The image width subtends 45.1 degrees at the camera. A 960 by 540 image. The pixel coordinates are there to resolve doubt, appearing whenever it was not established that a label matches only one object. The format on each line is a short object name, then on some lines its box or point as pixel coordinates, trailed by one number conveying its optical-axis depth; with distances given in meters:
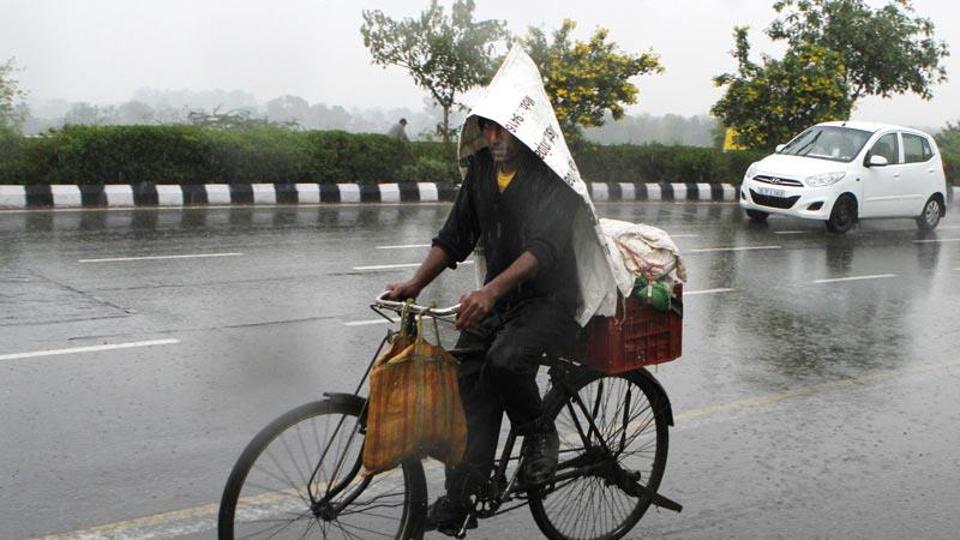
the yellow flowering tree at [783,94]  25.27
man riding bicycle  3.71
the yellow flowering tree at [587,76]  22.42
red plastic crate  4.01
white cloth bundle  4.04
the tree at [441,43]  21.88
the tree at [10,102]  16.22
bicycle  3.52
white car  16.50
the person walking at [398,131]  22.08
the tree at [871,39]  28.16
